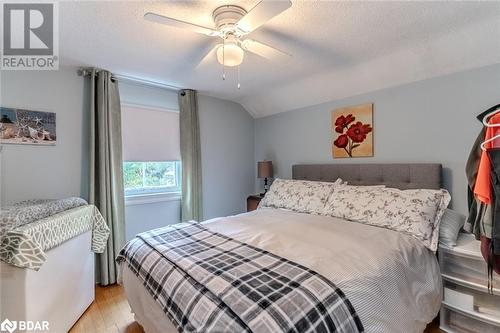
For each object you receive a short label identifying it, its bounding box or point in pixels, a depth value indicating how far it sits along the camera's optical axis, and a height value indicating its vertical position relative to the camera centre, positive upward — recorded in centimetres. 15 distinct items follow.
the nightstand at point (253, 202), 351 -54
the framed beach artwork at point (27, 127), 217 +39
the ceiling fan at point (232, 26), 134 +86
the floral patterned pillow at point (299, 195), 254 -35
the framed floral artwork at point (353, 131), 273 +39
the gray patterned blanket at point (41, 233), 139 -44
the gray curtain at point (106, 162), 256 +6
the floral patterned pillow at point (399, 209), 180 -38
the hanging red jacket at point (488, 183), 121 -11
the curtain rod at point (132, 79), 255 +104
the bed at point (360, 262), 125 -57
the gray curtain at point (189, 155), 326 +15
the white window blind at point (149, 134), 288 +41
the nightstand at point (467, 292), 160 -93
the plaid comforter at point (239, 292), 98 -59
